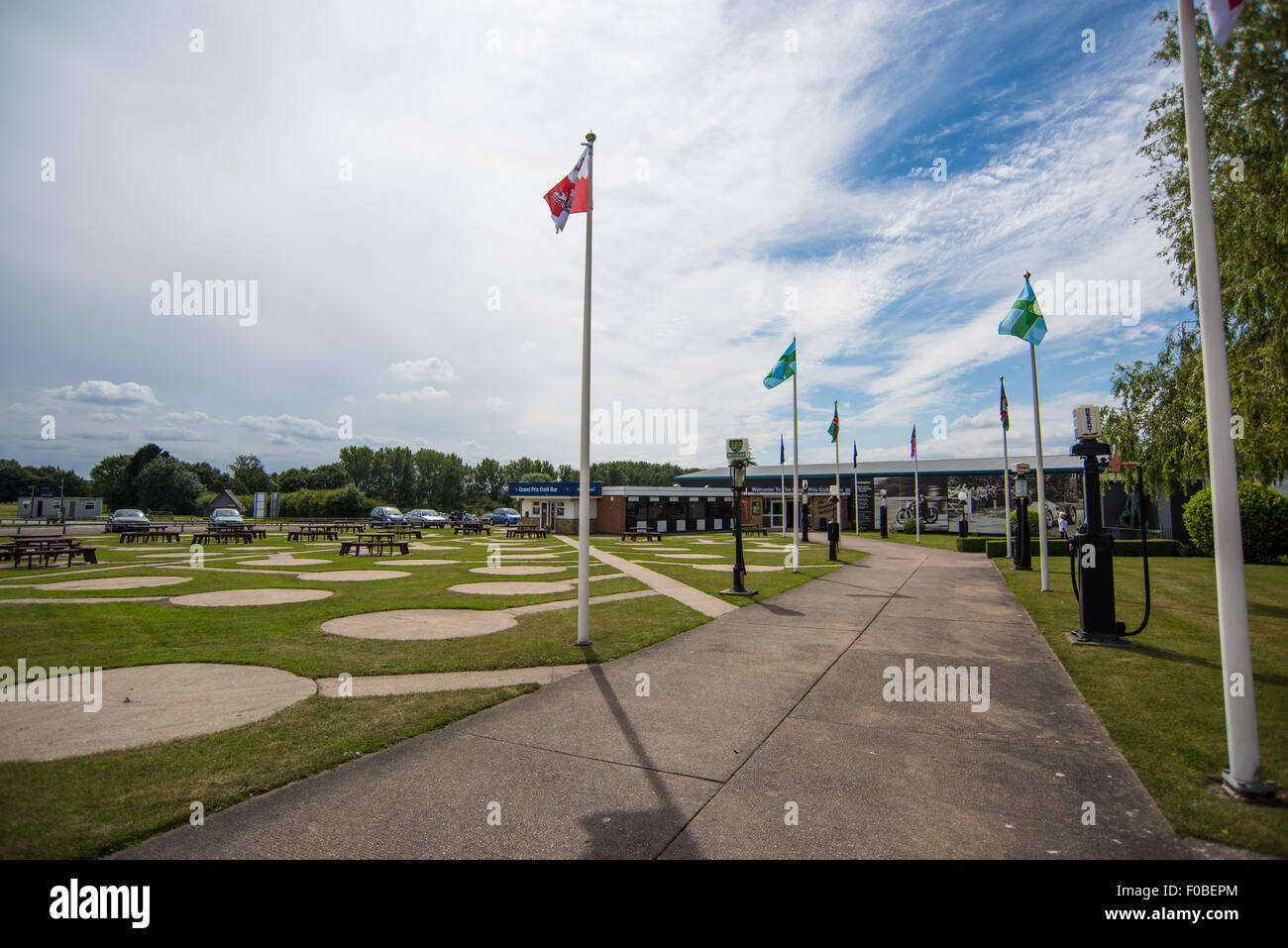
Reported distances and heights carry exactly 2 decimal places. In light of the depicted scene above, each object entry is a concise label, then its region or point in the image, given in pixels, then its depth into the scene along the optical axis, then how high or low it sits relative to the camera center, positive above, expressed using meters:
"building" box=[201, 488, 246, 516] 74.08 +0.40
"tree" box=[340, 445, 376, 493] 113.25 +6.80
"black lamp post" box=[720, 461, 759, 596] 14.32 -1.09
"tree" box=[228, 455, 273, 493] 115.06 +5.30
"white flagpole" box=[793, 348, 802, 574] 18.88 +0.62
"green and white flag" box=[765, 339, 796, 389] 17.67 +3.79
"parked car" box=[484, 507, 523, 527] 53.24 -1.40
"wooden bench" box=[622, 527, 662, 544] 37.25 -2.13
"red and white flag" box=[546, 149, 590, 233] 9.48 +4.84
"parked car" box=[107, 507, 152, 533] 36.72 -0.95
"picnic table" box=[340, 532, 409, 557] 24.88 -1.75
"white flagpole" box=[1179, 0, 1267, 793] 4.31 +0.09
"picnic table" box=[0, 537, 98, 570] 18.86 -1.42
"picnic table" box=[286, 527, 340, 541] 33.99 -1.67
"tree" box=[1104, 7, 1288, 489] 7.40 +4.38
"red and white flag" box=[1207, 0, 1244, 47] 4.52 +3.60
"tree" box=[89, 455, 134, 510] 86.75 +3.78
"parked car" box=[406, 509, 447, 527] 56.97 -1.52
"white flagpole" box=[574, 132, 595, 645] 8.87 -0.49
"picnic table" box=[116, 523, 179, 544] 31.11 -1.49
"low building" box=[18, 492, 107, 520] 63.22 -0.09
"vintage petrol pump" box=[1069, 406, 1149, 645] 8.80 -0.98
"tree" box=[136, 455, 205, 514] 82.62 +2.58
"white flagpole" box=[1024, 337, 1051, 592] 13.88 +1.32
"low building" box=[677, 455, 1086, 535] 45.66 +0.42
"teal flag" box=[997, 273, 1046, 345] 12.16 +3.53
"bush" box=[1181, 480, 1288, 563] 21.08 -1.02
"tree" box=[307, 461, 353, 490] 102.62 +4.35
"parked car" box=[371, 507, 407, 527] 56.28 -1.20
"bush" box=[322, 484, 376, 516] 75.50 +0.07
